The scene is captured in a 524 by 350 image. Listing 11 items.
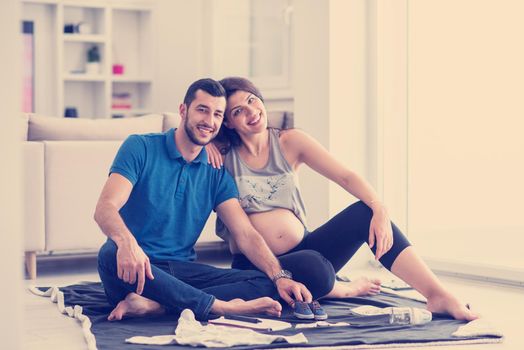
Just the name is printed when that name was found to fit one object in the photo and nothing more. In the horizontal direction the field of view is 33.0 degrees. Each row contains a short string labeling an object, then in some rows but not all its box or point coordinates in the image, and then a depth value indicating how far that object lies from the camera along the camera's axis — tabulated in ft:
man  9.58
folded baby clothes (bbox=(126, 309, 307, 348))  8.42
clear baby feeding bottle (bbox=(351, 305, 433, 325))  9.51
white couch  14.11
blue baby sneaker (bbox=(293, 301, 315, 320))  9.74
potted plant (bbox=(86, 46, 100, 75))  28.27
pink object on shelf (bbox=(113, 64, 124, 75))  28.84
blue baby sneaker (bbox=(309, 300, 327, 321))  9.80
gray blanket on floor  8.53
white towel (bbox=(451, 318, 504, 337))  8.93
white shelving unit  27.84
